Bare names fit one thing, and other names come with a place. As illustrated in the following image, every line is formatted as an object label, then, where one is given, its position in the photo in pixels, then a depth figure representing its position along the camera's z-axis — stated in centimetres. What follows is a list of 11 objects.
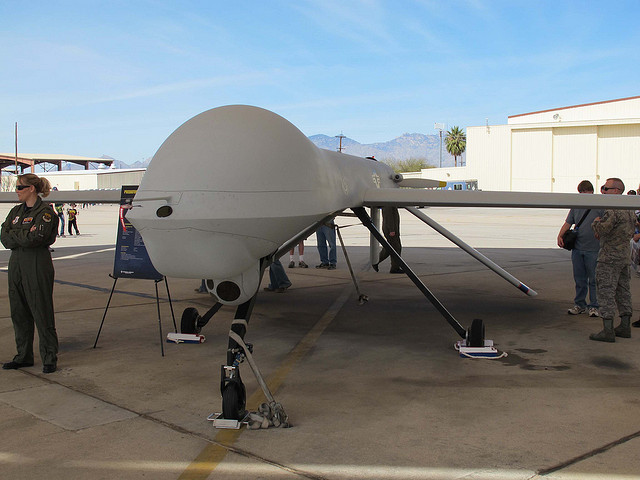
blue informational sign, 775
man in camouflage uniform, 758
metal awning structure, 10550
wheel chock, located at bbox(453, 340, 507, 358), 694
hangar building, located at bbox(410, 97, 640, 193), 6275
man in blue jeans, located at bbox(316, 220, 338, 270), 1512
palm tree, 11206
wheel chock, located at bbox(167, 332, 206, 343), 770
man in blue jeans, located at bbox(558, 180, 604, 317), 895
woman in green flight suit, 629
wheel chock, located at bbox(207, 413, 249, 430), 475
